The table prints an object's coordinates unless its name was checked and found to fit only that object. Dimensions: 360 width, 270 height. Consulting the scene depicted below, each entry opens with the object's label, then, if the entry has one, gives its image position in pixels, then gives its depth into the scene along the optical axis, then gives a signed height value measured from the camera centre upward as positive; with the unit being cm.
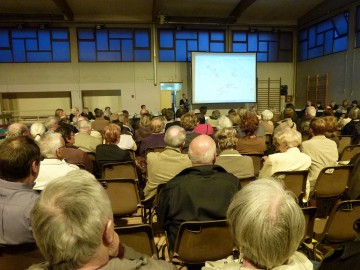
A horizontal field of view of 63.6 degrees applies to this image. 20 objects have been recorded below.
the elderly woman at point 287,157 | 281 -57
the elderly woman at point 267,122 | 579 -46
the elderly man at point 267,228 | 98 -44
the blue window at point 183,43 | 1398 +281
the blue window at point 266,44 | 1469 +282
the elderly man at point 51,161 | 254 -52
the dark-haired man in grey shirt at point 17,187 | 158 -49
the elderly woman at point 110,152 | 379 -64
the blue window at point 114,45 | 1340 +266
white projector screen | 1314 +106
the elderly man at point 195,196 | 196 -65
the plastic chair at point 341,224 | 202 -90
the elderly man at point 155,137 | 448 -55
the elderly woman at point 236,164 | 280 -61
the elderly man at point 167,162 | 287 -61
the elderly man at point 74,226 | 92 -39
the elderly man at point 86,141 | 437 -59
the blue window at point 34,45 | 1286 +259
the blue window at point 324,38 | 1201 +275
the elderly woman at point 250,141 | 396 -57
